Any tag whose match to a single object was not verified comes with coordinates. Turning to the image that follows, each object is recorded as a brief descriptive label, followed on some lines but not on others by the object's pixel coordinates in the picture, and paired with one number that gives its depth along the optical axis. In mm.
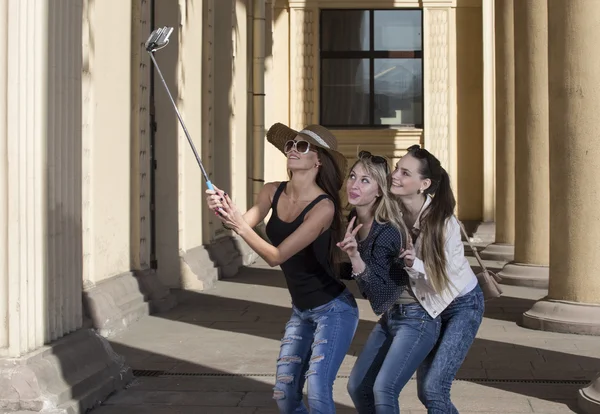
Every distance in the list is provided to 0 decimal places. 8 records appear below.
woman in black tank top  4855
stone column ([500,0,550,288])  13594
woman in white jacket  4891
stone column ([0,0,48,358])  6293
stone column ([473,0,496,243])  23156
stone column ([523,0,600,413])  9852
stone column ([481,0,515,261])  17469
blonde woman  4809
